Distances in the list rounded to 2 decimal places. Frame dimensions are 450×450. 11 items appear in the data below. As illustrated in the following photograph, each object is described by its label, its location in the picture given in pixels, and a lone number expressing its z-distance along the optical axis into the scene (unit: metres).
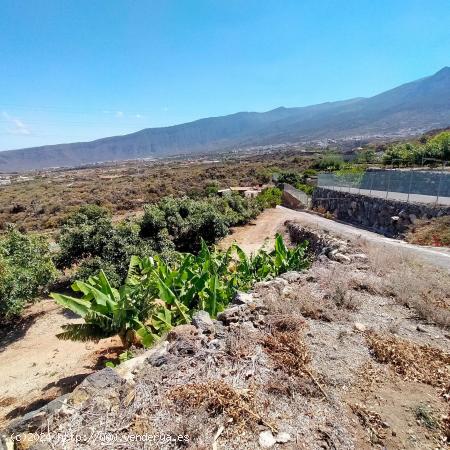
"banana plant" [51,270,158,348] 5.45
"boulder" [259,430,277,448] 2.61
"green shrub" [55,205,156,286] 10.30
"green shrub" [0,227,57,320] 8.43
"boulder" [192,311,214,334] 4.31
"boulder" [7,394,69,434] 2.75
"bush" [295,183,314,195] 30.89
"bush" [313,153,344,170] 42.66
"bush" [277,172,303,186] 35.53
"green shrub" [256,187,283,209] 26.08
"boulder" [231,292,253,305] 5.15
